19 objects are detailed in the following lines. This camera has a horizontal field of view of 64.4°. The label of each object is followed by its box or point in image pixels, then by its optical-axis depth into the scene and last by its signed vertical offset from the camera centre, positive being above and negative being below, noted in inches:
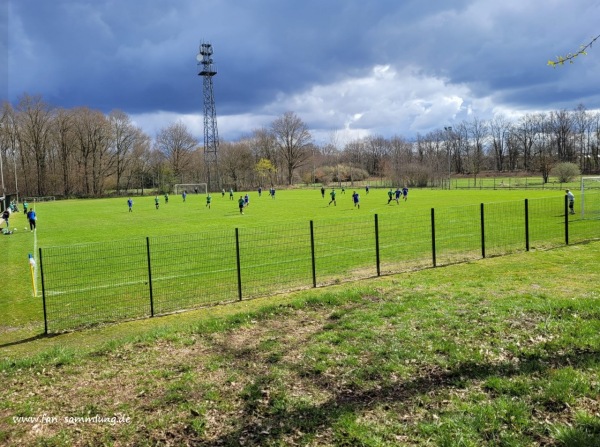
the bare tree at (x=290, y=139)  5290.4 +569.1
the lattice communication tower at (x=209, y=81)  3902.6 +931.9
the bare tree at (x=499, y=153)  5479.8 +319.2
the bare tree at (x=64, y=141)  4249.5 +544.5
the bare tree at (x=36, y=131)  4104.3 +627.9
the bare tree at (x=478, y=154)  5447.8 +324.8
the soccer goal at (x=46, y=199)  3767.2 +27.1
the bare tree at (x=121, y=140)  4522.6 +558.7
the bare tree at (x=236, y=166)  4992.6 +287.5
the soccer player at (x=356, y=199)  1662.2 -40.6
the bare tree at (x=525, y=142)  5241.1 +419.6
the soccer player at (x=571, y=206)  1080.8 -67.4
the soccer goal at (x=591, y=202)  1115.3 -75.4
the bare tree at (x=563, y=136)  4987.7 +441.0
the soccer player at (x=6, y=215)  1347.4 -32.7
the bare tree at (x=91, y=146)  4333.2 +498.2
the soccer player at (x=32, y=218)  1260.3 -40.8
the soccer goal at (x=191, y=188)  4119.1 +66.1
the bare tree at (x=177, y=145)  4923.7 +530.2
